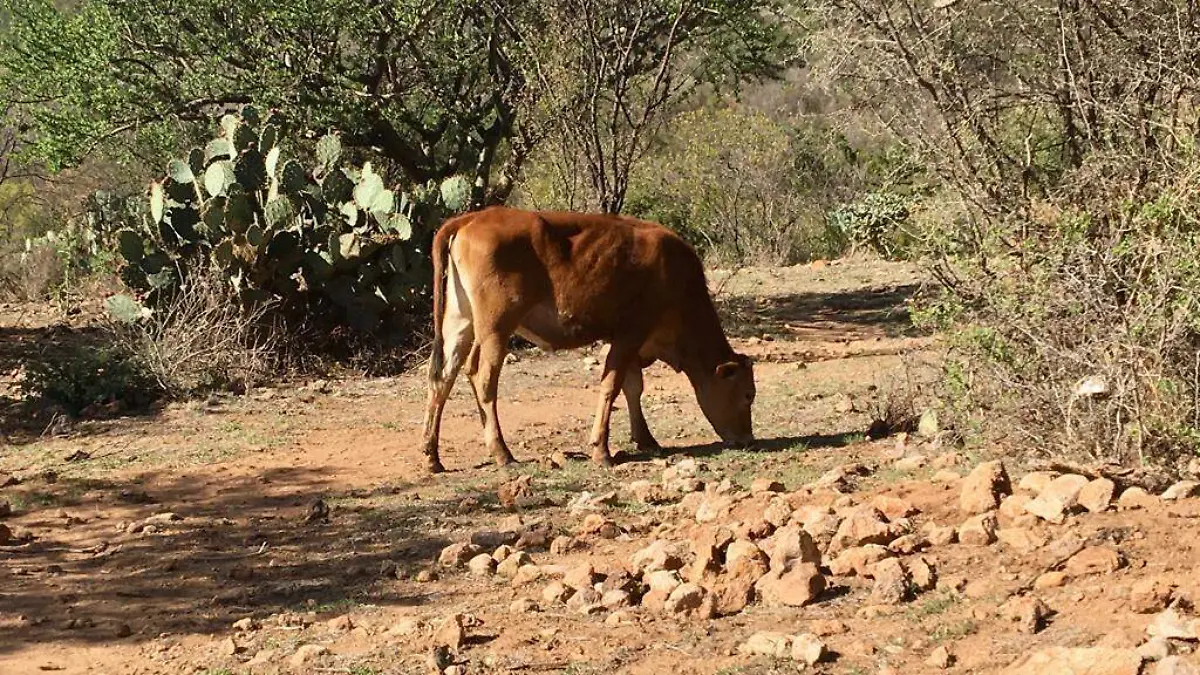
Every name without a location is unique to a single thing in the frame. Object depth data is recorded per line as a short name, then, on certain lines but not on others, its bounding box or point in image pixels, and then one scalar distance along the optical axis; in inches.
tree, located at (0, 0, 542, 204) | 621.6
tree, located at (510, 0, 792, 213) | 644.1
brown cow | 391.9
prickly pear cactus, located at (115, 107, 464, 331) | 548.4
